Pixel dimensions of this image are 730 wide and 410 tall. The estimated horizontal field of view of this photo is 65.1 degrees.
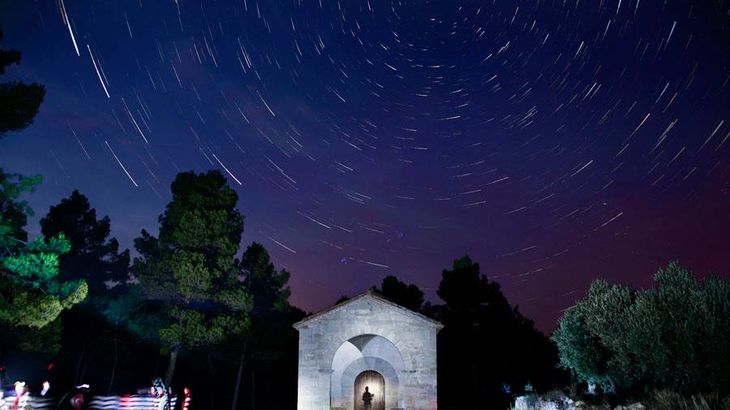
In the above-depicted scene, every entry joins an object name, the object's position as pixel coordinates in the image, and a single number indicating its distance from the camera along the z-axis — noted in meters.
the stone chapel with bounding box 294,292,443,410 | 21.84
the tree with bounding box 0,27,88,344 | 14.73
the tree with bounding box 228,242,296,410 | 30.38
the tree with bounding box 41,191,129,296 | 33.16
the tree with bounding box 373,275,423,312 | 42.03
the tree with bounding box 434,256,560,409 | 36.78
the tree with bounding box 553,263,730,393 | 13.59
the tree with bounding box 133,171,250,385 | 26.39
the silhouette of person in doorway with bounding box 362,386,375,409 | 27.16
